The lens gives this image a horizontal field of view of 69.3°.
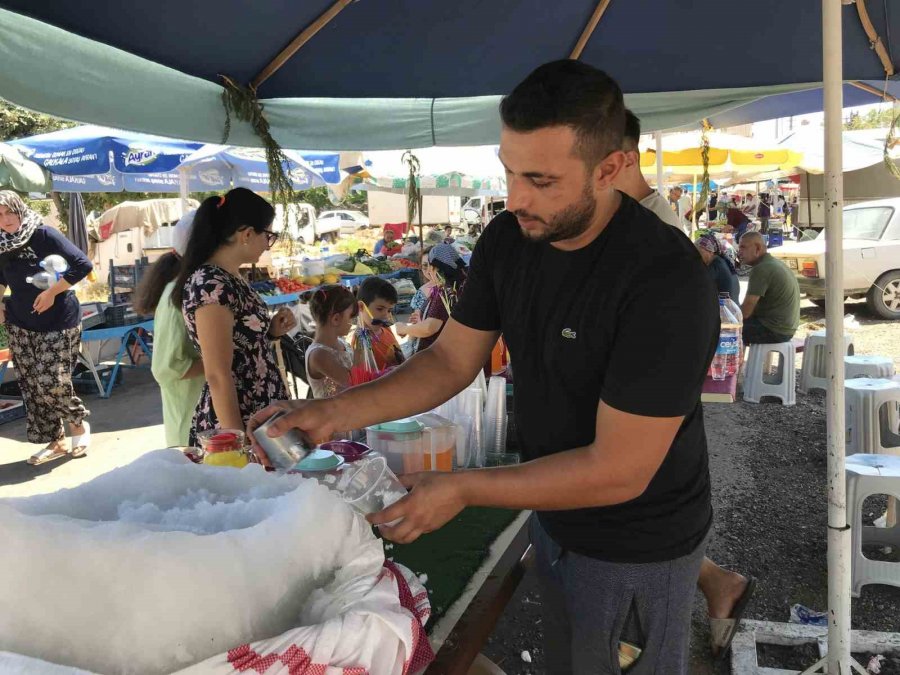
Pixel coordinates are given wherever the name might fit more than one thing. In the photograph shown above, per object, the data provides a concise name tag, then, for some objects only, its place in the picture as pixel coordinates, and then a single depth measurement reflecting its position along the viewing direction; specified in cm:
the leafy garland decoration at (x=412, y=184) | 433
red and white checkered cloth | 85
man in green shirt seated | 666
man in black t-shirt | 125
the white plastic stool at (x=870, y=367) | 558
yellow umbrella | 1047
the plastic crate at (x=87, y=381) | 755
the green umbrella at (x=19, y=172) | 678
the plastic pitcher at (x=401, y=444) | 209
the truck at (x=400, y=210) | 2648
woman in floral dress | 247
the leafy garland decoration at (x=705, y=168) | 507
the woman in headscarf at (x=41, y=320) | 486
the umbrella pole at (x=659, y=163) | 691
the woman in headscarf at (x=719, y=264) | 700
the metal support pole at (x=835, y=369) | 220
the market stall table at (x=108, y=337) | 677
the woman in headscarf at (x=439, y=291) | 469
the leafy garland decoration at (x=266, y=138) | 295
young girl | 375
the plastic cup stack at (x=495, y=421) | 260
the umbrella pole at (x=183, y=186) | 812
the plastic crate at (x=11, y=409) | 641
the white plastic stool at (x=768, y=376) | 660
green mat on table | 164
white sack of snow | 84
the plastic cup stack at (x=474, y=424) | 243
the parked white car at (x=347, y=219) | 3079
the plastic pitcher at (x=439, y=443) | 215
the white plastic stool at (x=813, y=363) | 689
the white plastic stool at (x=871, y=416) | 452
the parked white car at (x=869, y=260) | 1020
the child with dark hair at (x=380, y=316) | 426
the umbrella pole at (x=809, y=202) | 1885
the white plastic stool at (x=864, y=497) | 324
